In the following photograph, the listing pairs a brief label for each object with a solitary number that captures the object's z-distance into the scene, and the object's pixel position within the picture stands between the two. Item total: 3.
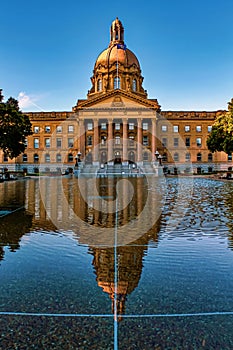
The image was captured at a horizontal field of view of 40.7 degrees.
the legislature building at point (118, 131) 73.12
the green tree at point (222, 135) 38.02
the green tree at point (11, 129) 39.47
